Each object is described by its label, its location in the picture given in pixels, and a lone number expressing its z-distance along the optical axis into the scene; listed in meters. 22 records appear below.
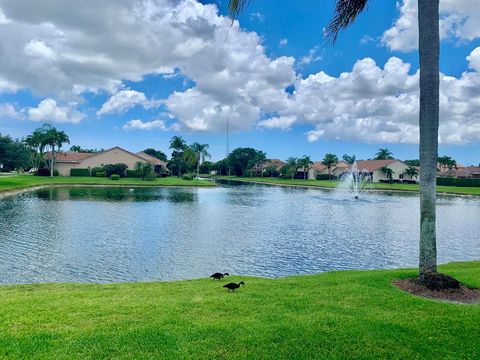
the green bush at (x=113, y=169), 82.12
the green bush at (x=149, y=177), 80.12
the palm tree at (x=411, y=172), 100.88
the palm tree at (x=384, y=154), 128.50
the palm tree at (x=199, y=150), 121.44
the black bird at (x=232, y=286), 9.50
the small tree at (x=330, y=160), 110.25
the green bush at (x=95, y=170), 84.06
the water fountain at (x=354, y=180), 82.21
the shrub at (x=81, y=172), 85.06
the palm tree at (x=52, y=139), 79.69
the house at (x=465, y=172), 121.04
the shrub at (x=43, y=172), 82.75
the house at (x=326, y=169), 118.44
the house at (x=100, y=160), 87.88
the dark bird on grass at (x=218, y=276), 11.97
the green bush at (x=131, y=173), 84.44
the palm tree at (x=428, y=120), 9.29
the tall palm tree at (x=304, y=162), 118.62
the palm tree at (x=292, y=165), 119.44
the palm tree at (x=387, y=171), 101.12
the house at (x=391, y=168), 104.00
